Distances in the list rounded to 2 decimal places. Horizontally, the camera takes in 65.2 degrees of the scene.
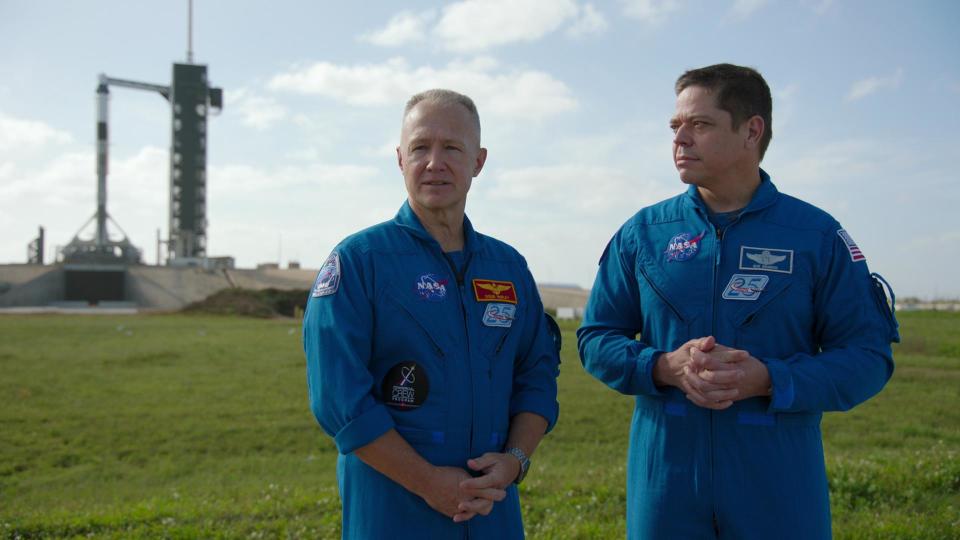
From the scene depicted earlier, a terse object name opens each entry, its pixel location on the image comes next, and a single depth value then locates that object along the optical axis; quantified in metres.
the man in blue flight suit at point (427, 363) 2.55
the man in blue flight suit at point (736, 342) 2.71
